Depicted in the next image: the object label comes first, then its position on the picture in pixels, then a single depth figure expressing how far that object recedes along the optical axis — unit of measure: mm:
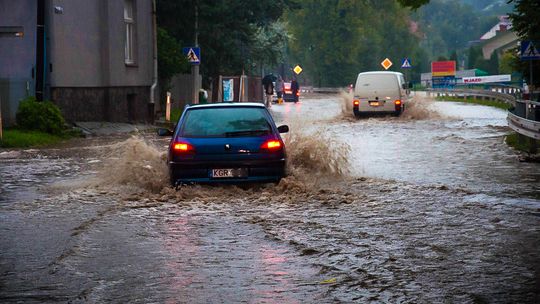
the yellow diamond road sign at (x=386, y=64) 78938
